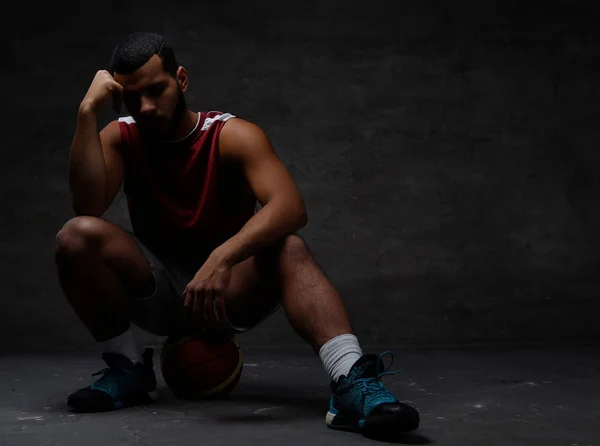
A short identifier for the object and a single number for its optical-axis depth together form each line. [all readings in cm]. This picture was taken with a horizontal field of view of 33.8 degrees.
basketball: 293
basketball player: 258
